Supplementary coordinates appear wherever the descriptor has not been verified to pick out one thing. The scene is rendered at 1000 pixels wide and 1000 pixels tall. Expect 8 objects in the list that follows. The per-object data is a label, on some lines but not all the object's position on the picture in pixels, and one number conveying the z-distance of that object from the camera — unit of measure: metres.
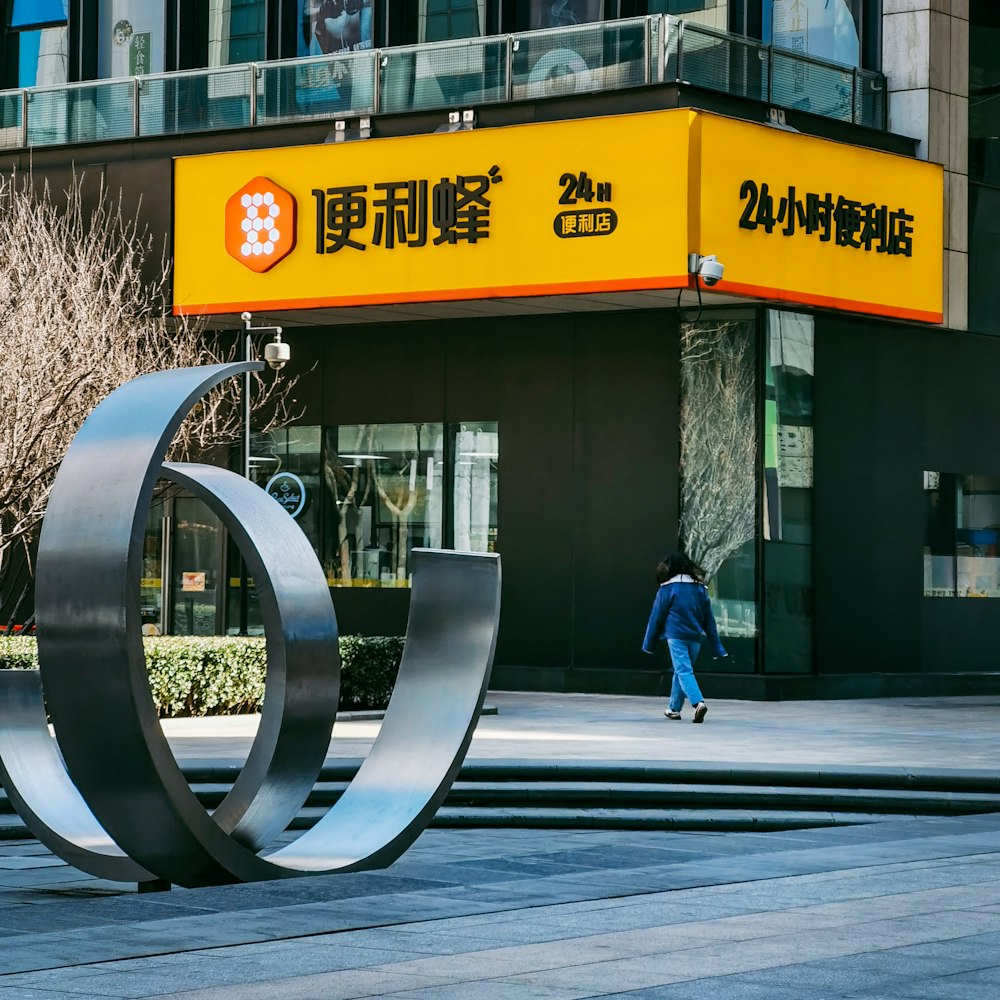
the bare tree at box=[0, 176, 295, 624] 21.16
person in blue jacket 20.17
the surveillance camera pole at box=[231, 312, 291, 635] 21.50
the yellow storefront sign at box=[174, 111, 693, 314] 22.47
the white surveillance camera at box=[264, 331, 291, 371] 20.95
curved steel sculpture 8.48
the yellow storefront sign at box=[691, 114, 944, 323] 22.53
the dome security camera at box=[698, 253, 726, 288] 21.80
